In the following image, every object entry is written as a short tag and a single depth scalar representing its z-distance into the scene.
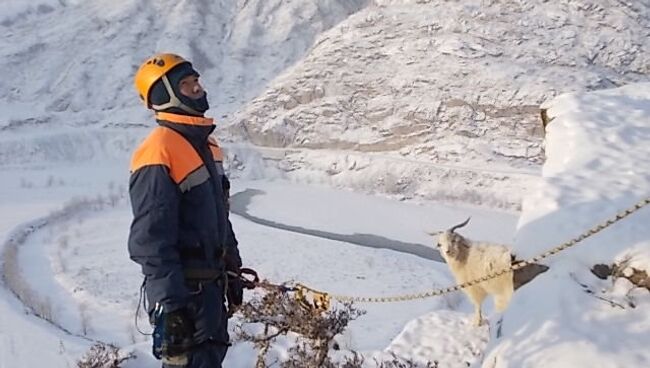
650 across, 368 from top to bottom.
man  3.27
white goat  6.48
